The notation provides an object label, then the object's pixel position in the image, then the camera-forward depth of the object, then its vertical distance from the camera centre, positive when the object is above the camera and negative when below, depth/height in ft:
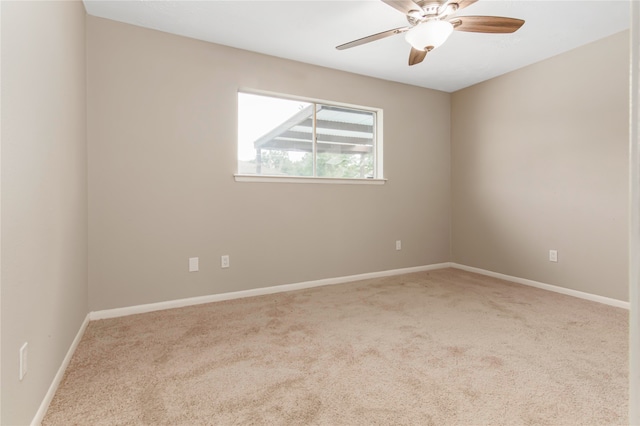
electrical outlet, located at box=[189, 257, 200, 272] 9.92 -1.59
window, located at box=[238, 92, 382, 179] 11.11 +2.49
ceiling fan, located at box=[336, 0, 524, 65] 6.62 +3.87
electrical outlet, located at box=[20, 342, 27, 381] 4.20 -1.88
